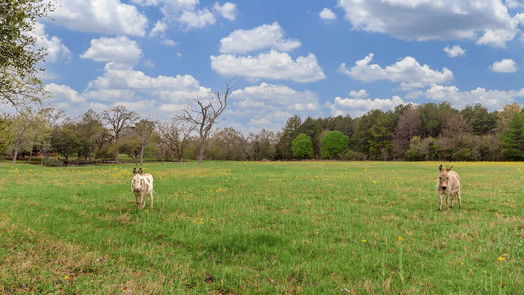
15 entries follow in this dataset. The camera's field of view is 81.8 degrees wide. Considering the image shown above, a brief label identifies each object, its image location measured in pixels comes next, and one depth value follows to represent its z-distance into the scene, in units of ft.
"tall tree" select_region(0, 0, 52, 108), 28.12
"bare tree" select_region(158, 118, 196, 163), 265.54
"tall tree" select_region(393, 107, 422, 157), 321.79
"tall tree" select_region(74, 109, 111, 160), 265.95
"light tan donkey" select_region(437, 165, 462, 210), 40.63
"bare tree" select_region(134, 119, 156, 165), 232.53
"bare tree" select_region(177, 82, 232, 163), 191.93
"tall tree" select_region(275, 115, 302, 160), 390.62
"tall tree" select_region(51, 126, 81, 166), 212.84
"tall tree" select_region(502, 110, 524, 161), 247.91
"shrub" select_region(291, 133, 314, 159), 371.97
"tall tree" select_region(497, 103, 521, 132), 288.73
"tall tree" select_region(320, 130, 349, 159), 353.55
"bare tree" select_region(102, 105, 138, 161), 270.67
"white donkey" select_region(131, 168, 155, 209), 37.69
